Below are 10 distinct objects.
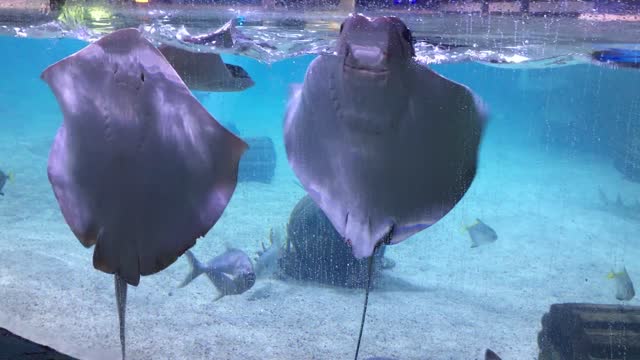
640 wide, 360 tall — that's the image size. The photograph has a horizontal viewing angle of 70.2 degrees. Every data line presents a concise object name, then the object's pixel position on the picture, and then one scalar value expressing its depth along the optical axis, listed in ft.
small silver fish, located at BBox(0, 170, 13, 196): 29.31
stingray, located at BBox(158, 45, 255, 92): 14.47
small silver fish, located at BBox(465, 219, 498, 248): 29.50
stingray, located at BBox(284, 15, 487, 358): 8.00
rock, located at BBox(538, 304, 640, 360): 15.53
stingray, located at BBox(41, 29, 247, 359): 7.88
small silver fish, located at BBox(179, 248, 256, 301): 21.35
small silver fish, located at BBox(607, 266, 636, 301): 22.35
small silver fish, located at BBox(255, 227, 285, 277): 25.55
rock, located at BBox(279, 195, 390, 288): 25.79
